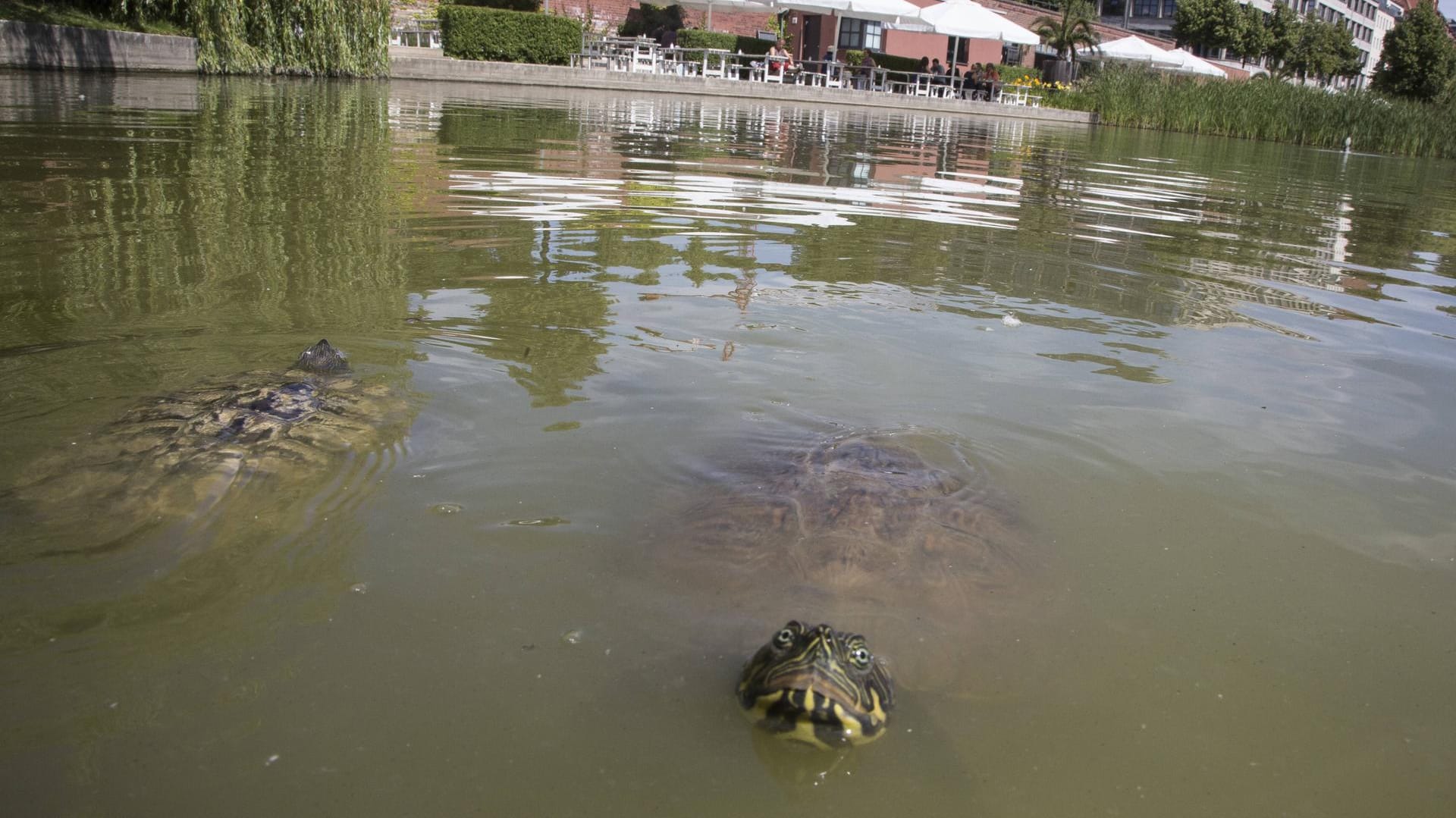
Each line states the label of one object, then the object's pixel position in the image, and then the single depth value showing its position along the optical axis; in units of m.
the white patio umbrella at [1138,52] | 39.50
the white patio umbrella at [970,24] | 32.62
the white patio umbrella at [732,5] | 30.75
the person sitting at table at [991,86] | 35.03
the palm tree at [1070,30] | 47.31
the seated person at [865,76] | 32.97
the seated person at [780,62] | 32.19
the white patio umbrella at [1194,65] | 39.91
